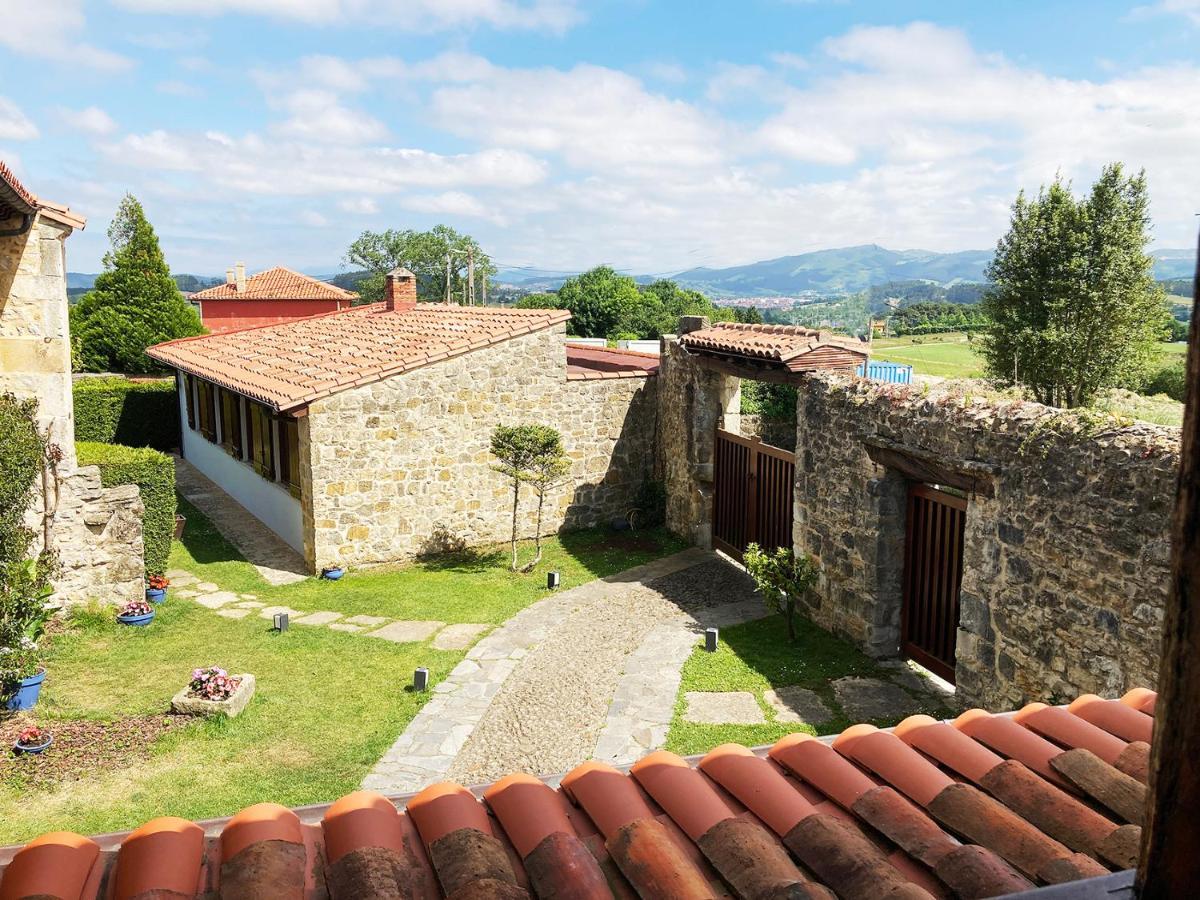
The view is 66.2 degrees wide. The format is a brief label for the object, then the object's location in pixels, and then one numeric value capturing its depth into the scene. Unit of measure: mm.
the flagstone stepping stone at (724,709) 8617
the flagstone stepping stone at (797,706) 8602
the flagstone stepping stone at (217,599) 12125
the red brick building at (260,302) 48375
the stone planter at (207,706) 8633
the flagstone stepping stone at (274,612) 11662
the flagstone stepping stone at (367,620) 11523
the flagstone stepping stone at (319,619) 11469
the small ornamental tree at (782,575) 10828
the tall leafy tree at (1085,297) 27188
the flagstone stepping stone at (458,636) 10703
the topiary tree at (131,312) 27781
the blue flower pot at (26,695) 8672
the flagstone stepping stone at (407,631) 10938
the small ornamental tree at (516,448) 13484
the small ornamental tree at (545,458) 13602
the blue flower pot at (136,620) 11172
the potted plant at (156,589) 11993
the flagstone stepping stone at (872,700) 8578
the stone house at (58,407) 10961
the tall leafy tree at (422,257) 80375
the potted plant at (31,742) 7859
